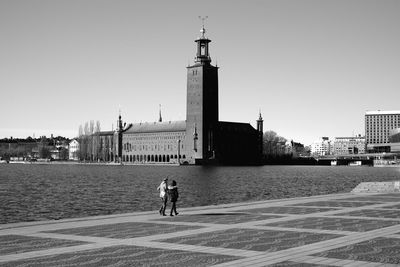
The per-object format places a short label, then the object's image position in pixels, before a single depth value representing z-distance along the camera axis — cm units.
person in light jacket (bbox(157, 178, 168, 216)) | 2197
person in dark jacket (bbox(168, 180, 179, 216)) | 2200
